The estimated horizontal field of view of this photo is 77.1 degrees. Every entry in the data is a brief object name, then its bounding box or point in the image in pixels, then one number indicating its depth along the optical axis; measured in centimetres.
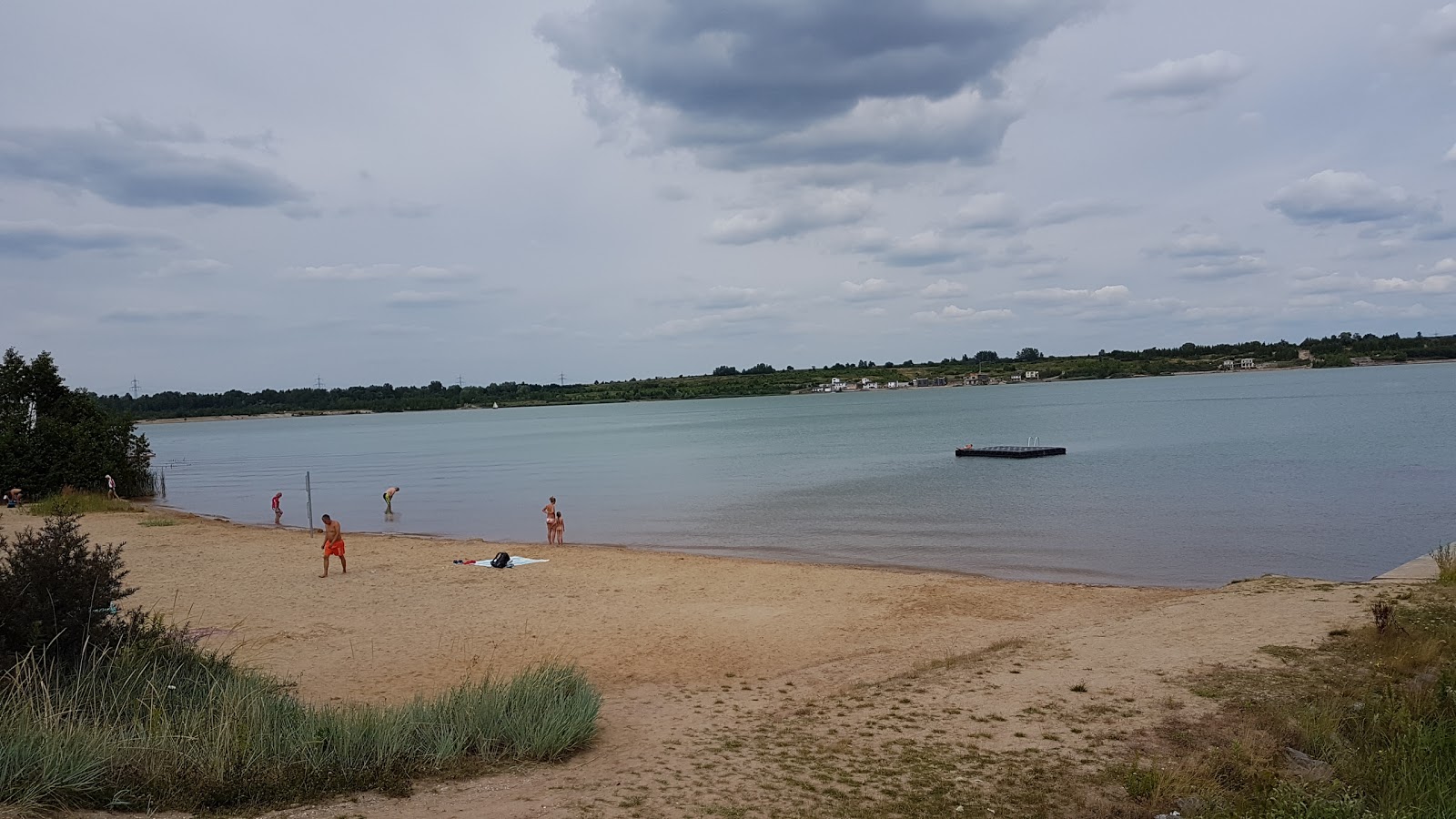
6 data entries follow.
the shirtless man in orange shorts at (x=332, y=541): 1870
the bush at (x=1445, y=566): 1362
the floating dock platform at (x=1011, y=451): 4878
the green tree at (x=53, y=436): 3400
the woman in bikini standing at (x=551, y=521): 2522
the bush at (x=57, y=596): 779
